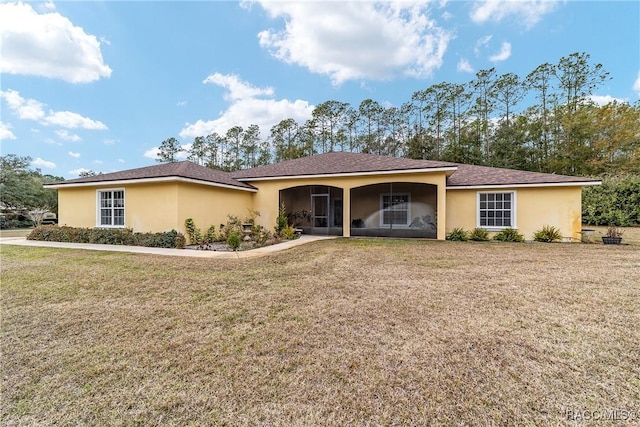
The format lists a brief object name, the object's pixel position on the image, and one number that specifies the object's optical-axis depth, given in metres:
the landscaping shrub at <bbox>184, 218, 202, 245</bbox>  11.88
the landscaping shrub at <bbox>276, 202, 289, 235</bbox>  14.56
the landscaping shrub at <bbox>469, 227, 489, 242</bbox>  13.10
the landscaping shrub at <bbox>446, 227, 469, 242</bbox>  13.09
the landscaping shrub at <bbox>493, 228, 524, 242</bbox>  12.76
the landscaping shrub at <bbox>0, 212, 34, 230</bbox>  22.99
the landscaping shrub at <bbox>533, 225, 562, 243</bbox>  12.40
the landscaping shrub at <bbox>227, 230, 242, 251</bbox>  10.07
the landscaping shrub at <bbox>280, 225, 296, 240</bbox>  13.84
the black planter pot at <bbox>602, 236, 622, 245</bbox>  11.12
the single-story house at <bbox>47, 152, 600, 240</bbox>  12.19
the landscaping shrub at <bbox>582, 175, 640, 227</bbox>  17.39
